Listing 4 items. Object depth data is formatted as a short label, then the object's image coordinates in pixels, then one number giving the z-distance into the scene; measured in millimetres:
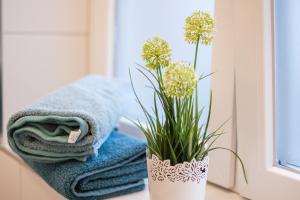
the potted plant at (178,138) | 652
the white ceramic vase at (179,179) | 664
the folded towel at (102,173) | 768
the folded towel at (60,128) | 760
